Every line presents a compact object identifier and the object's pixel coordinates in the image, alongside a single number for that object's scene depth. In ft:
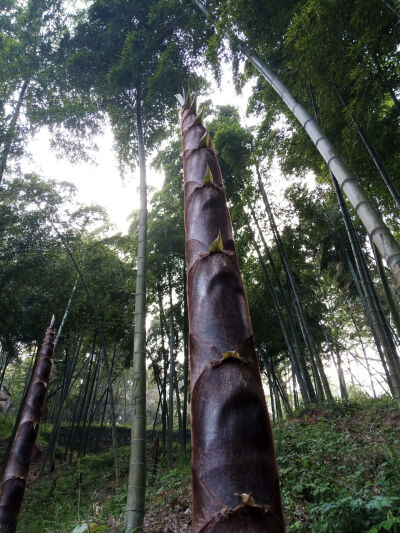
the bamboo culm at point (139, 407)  10.11
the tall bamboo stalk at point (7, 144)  23.32
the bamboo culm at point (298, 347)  27.32
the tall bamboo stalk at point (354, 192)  7.54
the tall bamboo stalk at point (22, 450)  6.40
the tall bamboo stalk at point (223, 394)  1.61
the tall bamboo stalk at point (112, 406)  24.56
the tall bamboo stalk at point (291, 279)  26.66
